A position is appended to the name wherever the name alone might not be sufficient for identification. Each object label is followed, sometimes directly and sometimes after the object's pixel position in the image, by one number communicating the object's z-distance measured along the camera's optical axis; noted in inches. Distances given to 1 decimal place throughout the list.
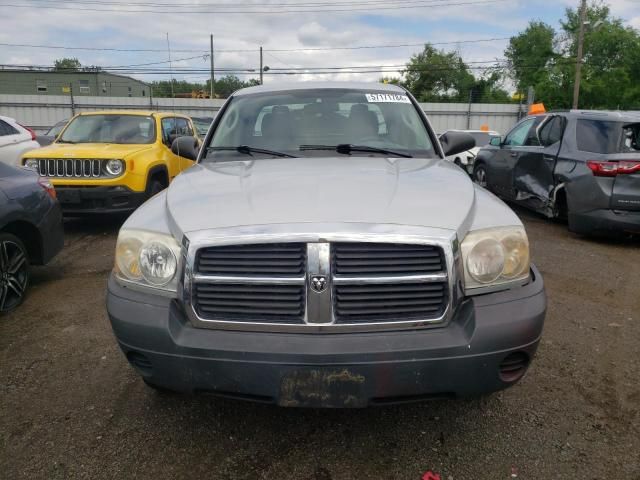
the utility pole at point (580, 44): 1253.7
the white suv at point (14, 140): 325.7
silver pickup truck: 83.4
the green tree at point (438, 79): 2197.3
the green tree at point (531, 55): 1924.2
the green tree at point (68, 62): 3380.9
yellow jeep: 280.2
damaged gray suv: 239.8
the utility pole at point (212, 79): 1571.0
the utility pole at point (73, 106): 1093.0
